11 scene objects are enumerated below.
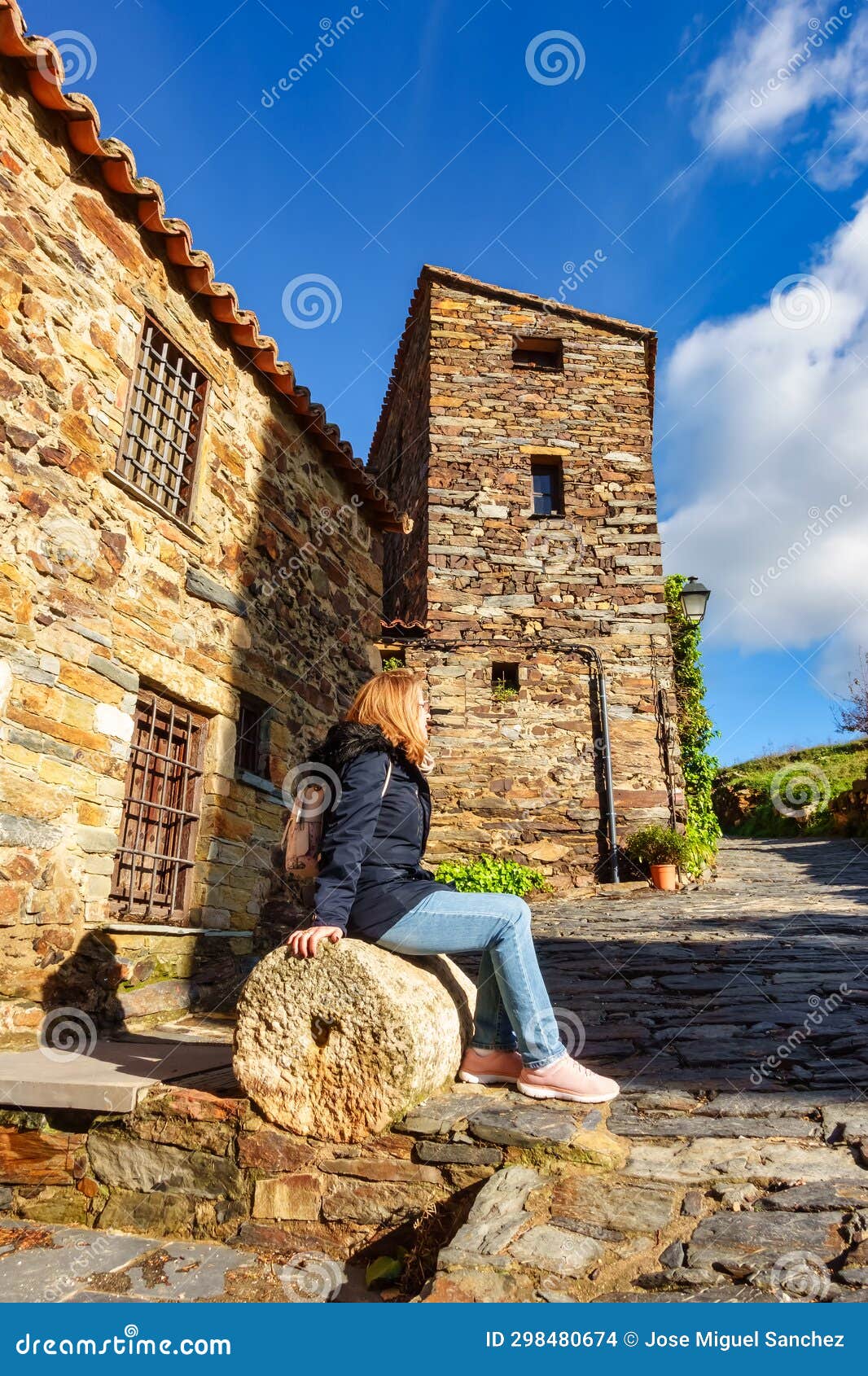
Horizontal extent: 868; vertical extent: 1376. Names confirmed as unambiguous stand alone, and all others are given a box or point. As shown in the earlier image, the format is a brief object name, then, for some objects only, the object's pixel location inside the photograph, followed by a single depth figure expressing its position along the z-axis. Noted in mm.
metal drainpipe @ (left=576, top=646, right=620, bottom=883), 10398
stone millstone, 2660
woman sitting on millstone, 2803
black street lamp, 11336
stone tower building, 10633
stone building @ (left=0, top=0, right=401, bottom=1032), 4273
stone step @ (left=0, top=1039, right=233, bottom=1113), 3012
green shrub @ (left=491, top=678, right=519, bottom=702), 10930
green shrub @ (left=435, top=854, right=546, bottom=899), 9688
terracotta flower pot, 9797
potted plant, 9828
